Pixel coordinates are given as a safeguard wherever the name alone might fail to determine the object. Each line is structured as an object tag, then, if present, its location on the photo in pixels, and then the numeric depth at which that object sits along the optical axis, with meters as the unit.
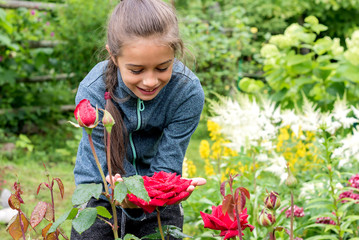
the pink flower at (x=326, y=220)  1.84
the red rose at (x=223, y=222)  1.06
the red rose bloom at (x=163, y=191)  1.06
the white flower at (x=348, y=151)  2.10
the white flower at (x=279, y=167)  2.18
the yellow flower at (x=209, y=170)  2.71
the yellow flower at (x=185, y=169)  2.43
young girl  1.43
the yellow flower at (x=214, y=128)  2.70
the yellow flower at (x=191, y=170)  2.70
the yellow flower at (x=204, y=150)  2.69
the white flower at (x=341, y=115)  2.26
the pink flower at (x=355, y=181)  1.74
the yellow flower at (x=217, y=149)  2.71
